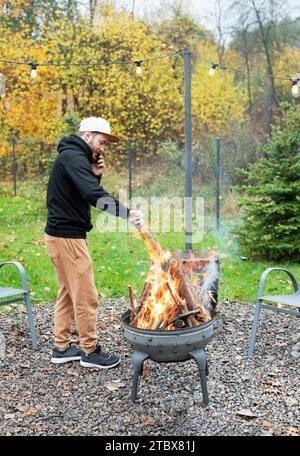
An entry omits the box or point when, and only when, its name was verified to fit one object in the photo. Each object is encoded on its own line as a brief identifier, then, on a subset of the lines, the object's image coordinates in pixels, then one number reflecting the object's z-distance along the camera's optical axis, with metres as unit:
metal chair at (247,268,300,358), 3.85
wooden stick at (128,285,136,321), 3.39
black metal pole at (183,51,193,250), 4.88
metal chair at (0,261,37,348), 4.11
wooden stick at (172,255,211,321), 3.25
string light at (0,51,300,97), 6.45
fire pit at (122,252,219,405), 2.96
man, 3.37
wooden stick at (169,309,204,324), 3.08
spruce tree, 6.65
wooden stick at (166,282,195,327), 3.14
